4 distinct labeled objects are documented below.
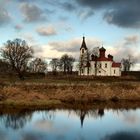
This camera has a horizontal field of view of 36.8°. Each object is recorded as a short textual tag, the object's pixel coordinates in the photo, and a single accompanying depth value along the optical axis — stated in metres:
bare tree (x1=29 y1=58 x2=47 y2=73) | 82.31
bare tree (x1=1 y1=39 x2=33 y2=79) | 59.66
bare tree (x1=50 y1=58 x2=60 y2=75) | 95.90
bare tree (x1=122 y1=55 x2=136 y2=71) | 98.35
